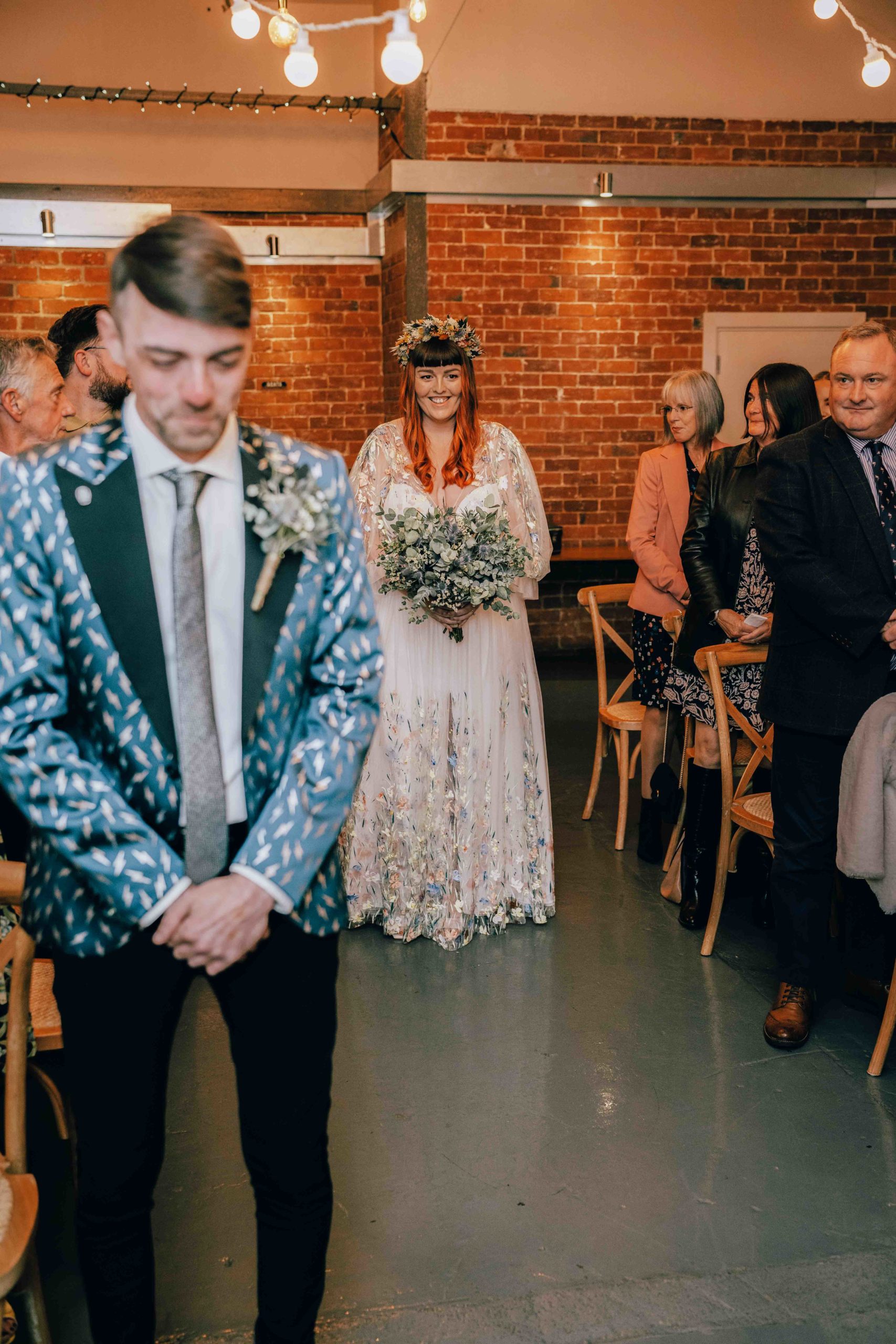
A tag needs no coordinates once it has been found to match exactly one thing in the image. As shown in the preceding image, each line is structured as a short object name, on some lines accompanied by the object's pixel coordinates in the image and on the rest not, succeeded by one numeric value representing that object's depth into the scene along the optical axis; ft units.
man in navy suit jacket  9.22
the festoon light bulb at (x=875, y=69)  14.61
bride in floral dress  12.13
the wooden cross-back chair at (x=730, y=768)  11.19
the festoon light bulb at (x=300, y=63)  13.78
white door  25.91
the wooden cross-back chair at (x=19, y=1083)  5.49
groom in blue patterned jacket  4.53
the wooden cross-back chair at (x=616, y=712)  15.03
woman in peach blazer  14.69
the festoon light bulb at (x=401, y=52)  11.23
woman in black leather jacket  11.98
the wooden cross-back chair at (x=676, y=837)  13.05
